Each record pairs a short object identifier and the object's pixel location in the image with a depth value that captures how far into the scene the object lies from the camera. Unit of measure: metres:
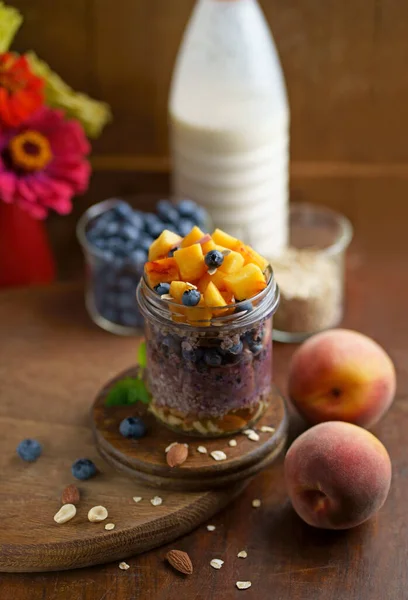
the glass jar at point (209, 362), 0.76
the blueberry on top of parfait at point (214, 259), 0.75
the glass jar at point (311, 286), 0.94
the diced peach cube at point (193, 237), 0.77
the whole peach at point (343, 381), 0.82
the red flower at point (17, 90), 0.92
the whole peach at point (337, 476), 0.75
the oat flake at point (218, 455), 0.79
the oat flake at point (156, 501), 0.78
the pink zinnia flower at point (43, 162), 0.93
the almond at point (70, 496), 0.78
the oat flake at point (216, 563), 0.75
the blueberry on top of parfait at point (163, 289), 0.77
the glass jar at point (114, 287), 0.94
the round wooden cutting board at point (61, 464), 0.76
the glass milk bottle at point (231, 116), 0.96
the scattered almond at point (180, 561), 0.75
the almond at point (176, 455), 0.78
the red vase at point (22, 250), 0.99
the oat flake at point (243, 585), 0.74
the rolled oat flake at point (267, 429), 0.81
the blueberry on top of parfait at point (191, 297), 0.75
